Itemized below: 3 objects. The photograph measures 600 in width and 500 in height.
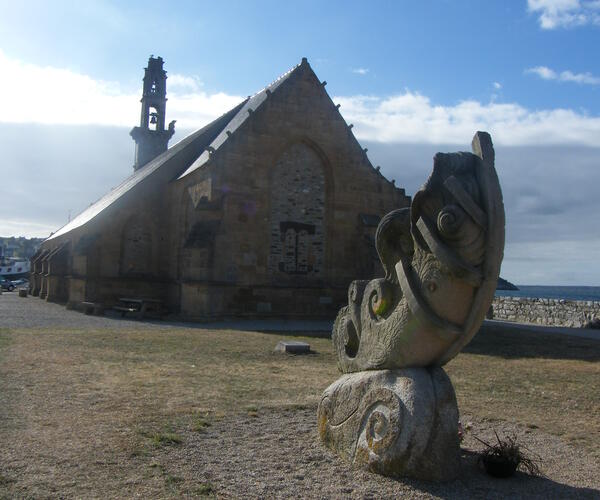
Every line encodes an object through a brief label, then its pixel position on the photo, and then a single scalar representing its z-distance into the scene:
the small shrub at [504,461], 4.66
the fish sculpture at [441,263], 4.37
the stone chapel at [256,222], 20.08
